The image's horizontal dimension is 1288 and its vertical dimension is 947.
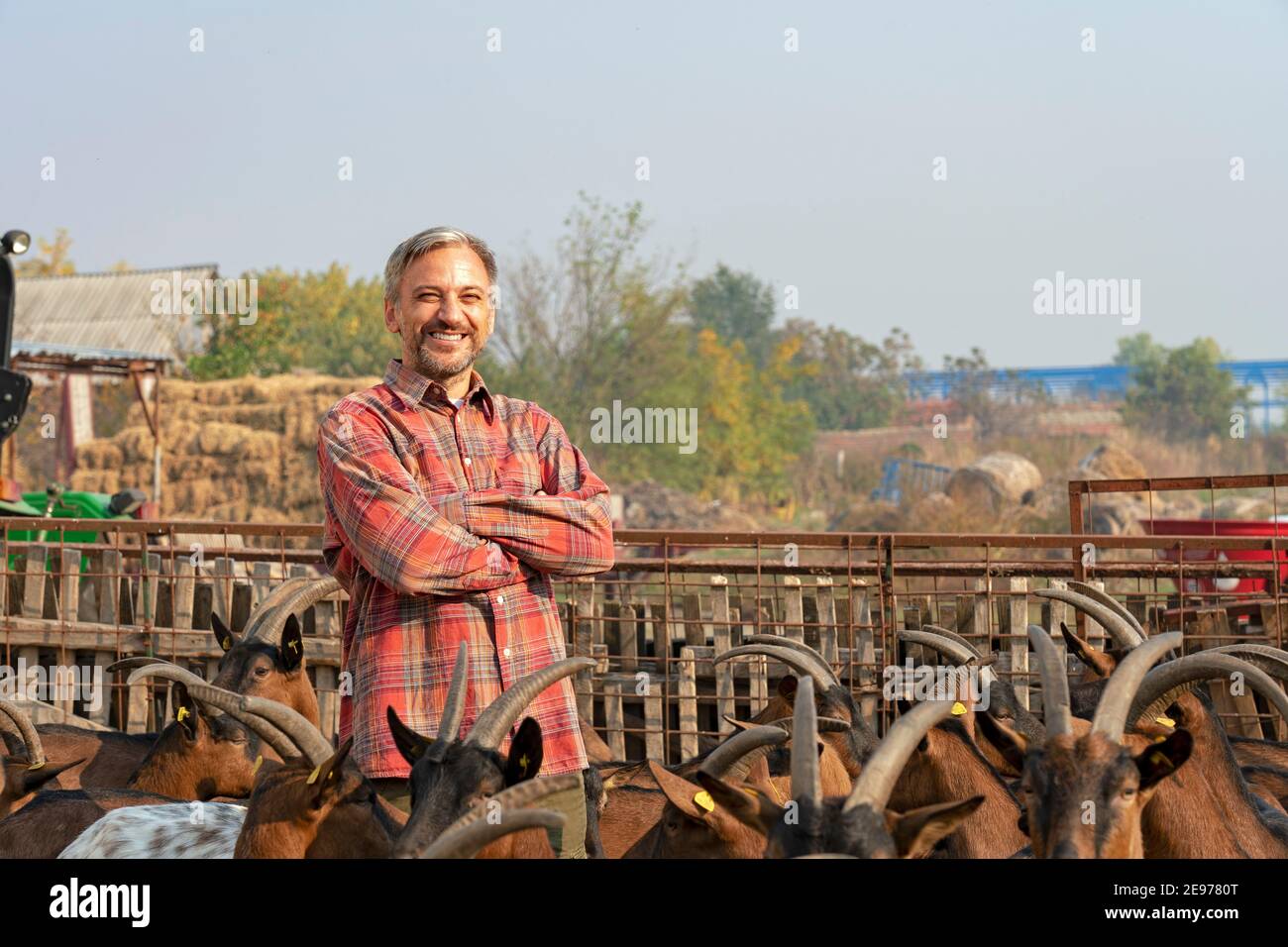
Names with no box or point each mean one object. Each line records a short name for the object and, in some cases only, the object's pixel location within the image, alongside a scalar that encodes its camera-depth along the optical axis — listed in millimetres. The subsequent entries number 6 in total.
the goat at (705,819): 4598
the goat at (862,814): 3074
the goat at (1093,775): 3391
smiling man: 3283
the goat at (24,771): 6020
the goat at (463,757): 3186
